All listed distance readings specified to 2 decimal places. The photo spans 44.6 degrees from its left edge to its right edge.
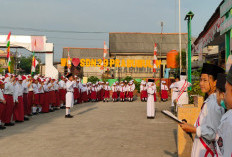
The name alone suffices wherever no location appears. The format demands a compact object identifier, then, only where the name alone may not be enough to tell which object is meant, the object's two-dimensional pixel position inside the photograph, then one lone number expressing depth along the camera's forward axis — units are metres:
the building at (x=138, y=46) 40.00
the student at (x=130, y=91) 23.58
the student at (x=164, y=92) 23.48
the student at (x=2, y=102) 9.55
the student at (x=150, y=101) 12.36
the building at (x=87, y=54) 46.17
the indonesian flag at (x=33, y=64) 18.33
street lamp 12.38
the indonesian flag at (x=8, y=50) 17.47
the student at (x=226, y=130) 1.90
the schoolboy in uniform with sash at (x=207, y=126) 3.09
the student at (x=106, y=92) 23.95
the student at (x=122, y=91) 23.47
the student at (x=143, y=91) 23.23
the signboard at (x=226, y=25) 6.17
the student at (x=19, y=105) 11.49
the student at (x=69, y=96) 12.88
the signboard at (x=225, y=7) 6.21
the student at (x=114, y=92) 23.55
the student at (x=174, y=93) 14.97
